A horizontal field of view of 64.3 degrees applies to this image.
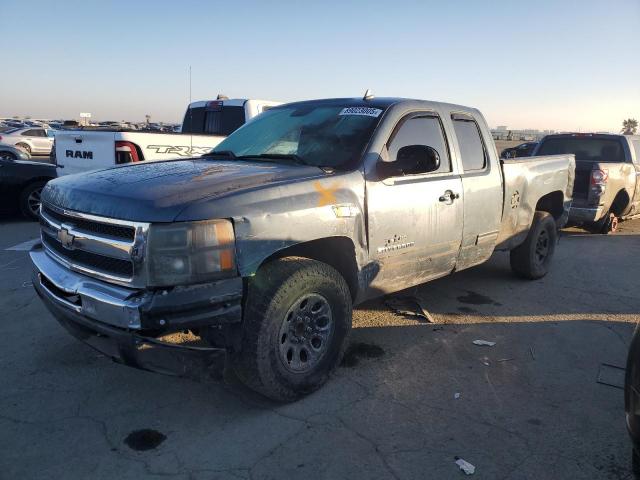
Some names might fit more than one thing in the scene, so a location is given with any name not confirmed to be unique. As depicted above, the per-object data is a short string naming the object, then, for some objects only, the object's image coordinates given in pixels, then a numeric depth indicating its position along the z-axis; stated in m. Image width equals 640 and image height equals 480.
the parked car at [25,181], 9.20
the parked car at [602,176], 8.48
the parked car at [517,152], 11.86
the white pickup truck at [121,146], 6.96
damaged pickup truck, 2.67
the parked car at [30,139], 25.82
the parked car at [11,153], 18.81
